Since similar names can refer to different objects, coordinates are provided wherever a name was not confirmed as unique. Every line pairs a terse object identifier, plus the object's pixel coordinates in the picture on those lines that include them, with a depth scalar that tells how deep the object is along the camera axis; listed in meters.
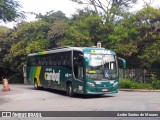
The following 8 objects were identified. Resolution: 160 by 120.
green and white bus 19.64
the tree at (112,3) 39.72
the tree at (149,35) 27.81
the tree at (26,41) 40.22
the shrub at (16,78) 49.97
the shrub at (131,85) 26.92
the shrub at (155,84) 26.55
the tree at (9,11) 18.69
